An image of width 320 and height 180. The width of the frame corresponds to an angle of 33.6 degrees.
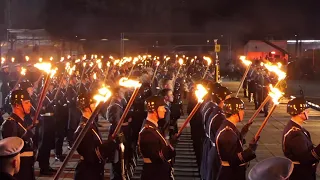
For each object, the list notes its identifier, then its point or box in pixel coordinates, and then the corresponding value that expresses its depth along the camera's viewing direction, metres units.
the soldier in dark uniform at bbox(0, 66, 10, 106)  18.58
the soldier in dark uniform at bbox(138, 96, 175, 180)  6.65
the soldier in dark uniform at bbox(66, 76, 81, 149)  11.73
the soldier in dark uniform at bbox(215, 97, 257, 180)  6.59
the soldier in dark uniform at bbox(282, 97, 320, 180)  6.77
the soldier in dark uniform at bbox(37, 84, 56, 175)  10.66
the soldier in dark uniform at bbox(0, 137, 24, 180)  3.87
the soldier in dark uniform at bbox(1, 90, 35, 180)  7.20
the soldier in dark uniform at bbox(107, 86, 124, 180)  9.48
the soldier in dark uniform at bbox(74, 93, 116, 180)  6.80
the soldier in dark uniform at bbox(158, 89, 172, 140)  9.23
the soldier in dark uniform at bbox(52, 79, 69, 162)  12.01
